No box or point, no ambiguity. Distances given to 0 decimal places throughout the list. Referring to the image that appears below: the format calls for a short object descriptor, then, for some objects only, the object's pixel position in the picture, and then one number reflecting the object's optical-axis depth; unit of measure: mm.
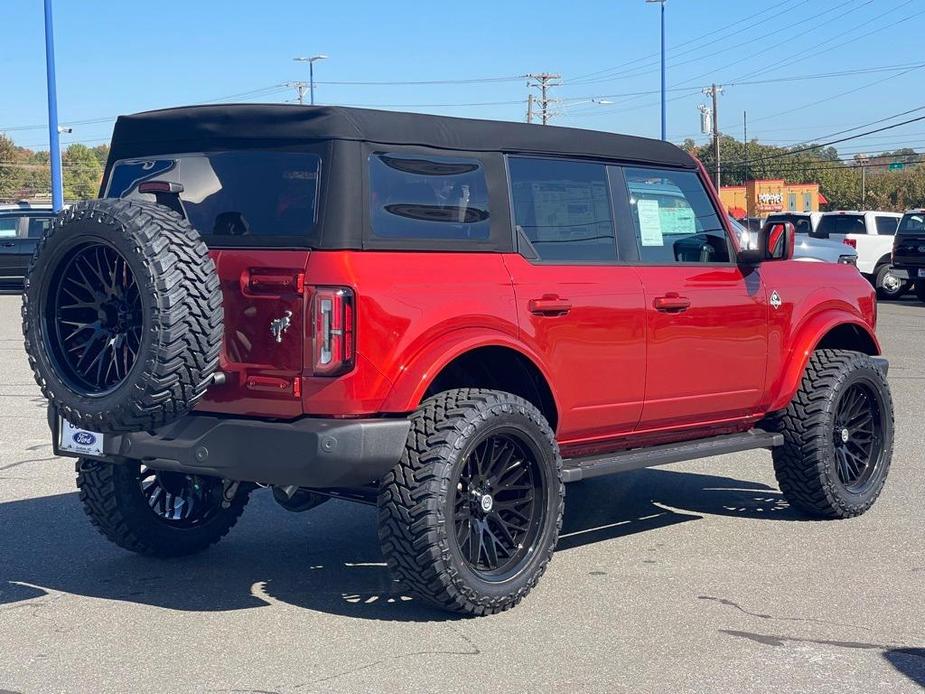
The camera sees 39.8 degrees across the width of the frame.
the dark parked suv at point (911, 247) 25562
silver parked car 24453
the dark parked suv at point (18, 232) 25828
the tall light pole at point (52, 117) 31297
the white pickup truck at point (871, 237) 27531
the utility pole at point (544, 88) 79456
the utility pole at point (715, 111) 77075
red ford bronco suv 4953
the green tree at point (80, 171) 132500
